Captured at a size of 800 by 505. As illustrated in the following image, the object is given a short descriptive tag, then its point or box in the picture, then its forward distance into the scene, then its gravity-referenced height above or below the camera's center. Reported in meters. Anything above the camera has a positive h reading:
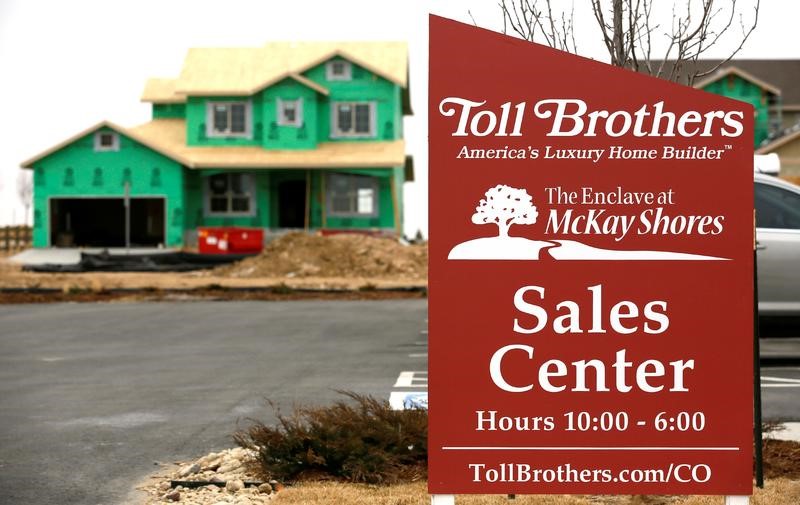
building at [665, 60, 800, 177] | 48.50 +6.89
